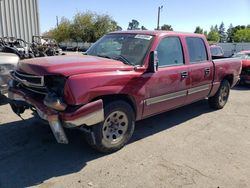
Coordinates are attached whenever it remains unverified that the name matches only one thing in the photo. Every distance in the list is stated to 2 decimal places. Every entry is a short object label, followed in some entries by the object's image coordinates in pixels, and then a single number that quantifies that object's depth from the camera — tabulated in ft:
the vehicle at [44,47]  27.89
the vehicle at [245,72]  26.93
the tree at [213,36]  223.54
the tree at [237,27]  219.56
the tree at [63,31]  131.86
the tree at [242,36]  177.04
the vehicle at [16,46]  22.83
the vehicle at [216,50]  31.62
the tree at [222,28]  359.08
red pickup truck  8.55
